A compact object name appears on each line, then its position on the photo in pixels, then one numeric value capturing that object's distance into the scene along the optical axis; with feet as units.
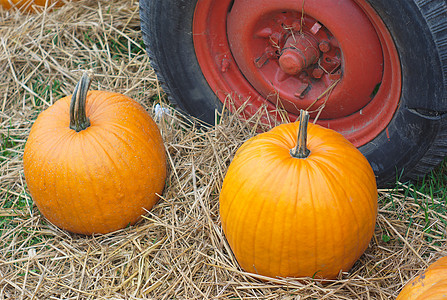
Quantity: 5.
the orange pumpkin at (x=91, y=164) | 8.27
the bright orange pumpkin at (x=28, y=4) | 15.15
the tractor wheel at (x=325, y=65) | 7.14
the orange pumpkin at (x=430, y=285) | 5.67
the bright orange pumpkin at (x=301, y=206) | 6.78
